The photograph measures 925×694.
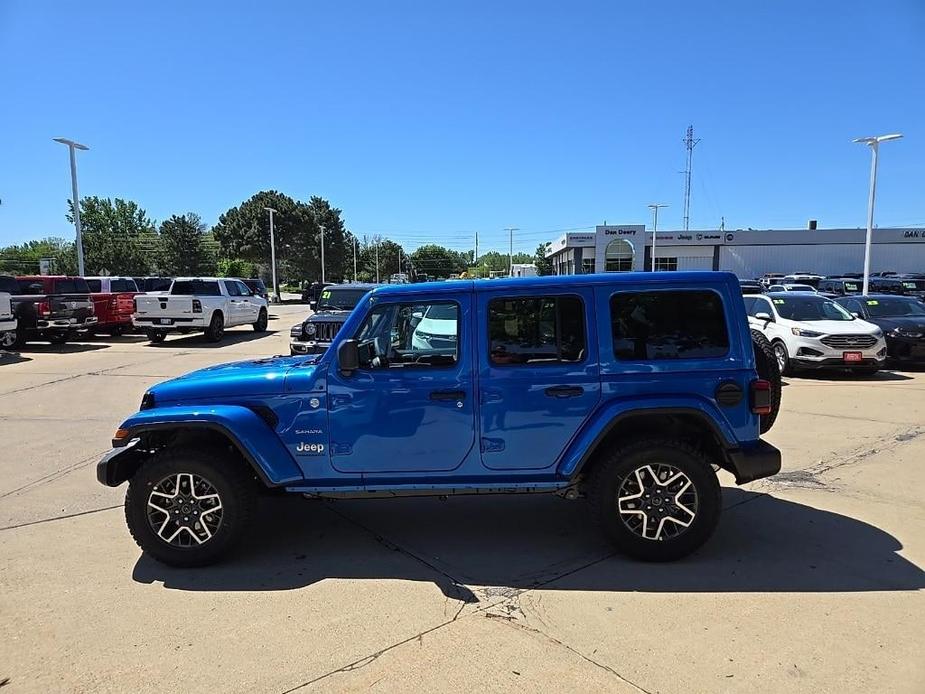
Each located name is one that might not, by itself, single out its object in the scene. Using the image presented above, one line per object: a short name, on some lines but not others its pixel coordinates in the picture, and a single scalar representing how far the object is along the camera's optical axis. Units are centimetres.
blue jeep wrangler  376
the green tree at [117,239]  5572
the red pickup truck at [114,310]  1880
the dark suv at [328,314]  1188
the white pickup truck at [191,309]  1758
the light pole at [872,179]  2198
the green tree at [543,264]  7597
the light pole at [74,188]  2602
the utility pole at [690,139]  6862
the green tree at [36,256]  6438
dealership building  5872
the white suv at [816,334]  1088
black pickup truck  1620
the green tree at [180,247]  5884
